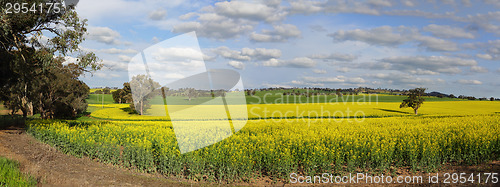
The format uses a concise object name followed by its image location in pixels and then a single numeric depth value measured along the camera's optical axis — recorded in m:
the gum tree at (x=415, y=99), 51.40
